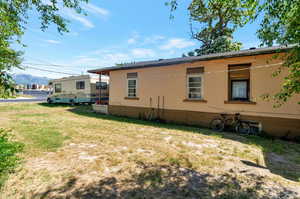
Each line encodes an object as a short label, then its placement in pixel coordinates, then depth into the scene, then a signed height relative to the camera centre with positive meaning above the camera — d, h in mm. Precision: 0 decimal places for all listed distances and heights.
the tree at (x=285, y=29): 3160 +1501
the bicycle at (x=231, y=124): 7284 -1258
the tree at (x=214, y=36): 18500 +8199
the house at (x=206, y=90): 6664 +341
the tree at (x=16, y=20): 2532 +1923
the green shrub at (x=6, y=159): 3174 -1350
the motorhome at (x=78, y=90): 16859 +572
